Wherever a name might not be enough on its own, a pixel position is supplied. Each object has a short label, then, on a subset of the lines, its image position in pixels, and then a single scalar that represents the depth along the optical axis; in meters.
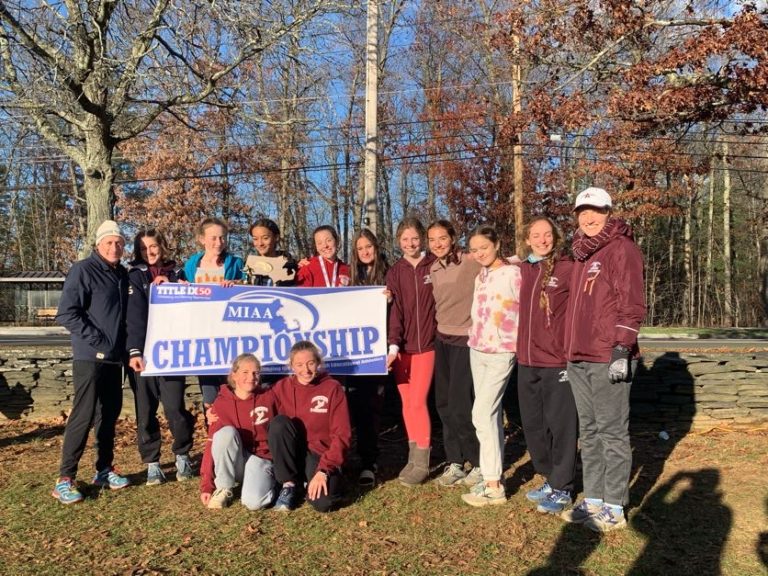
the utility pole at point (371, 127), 12.89
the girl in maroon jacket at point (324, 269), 5.40
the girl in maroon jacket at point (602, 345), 3.82
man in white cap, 4.54
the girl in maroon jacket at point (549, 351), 4.32
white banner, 5.07
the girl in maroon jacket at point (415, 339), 4.98
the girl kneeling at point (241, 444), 4.32
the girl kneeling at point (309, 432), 4.30
